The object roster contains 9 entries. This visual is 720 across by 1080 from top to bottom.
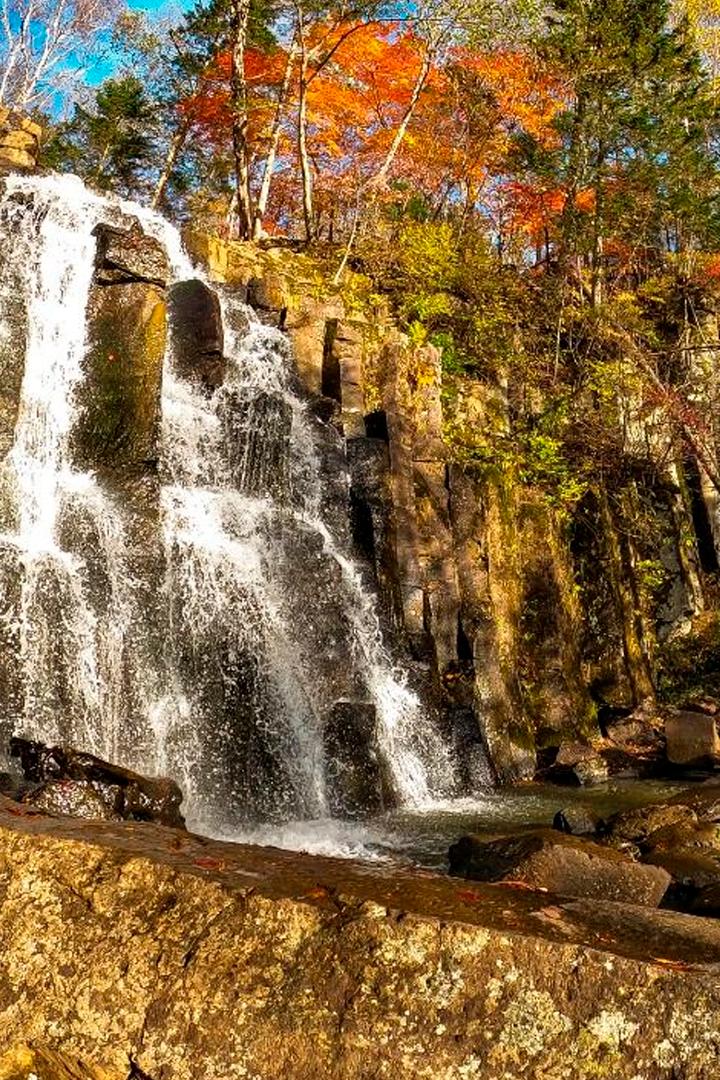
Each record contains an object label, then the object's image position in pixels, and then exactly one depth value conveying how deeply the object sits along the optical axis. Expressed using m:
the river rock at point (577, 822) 10.09
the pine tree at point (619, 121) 23.05
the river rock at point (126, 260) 15.56
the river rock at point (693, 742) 15.59
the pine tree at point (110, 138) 34.69
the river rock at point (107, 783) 8.32
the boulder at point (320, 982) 2.68
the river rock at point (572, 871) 5.89
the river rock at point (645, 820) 9.62
